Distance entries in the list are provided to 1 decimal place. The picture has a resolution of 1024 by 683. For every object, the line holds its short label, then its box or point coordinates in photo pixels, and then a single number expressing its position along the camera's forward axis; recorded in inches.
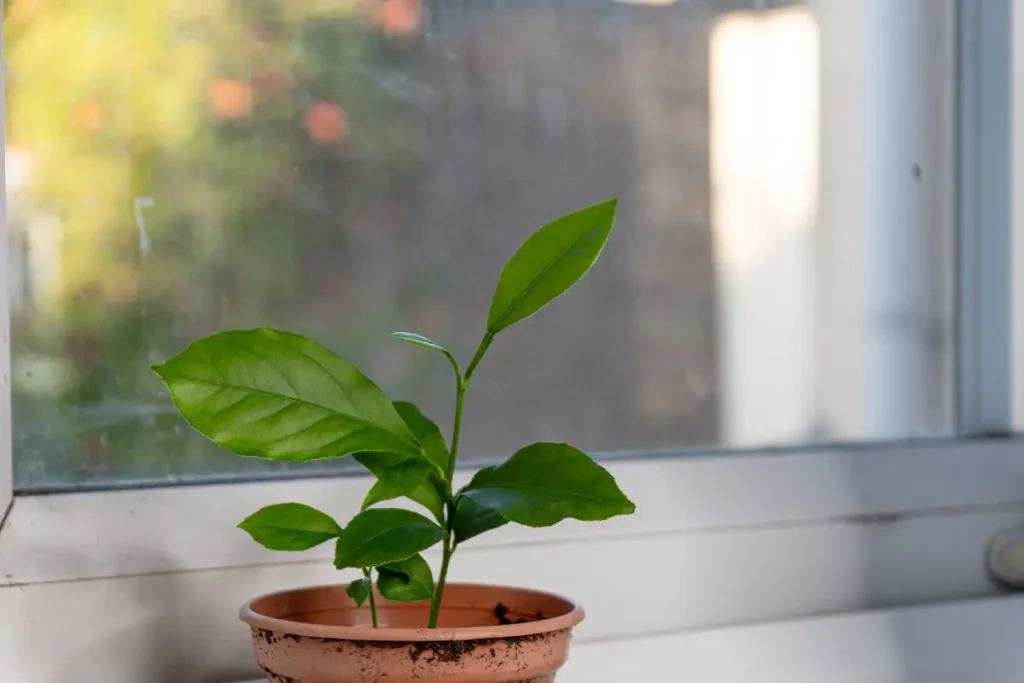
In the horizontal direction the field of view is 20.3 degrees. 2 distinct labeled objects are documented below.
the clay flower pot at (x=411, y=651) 33.1
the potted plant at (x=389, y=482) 33.0
